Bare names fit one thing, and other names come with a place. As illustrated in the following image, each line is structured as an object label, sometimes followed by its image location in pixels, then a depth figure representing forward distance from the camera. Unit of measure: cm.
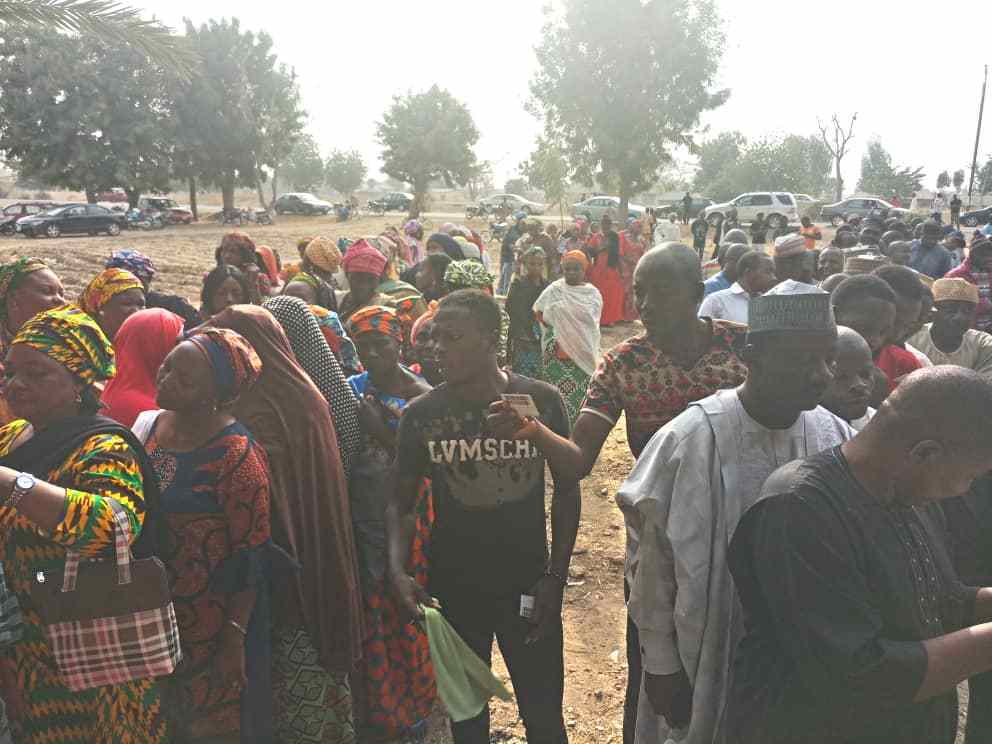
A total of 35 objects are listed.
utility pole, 4666
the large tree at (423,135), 5275
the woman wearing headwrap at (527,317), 738
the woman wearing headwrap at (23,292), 352
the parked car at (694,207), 3968
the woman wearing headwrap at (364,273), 518
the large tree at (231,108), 4203
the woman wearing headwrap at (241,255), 525
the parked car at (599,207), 3816
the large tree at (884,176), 5656
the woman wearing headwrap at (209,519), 245
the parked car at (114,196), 4997
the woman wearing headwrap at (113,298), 392
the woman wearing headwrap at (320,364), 322
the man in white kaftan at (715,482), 208
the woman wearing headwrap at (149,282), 450
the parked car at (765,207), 3425
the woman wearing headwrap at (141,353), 320
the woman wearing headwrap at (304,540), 279
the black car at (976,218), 3400
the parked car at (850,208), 3644
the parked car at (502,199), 4600
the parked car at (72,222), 2909
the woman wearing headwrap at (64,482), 210
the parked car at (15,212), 2977
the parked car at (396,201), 5094
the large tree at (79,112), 3766
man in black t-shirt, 271
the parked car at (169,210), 3900
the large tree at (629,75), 3328
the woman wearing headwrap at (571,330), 680
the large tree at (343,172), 7594
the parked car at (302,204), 4559
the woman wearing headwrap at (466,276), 519
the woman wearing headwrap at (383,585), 326
